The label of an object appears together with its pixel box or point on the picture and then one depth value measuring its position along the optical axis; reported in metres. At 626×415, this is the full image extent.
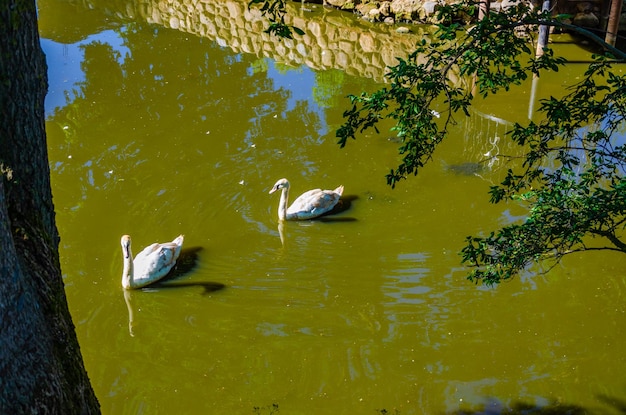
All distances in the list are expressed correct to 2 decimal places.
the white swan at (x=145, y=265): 6.86
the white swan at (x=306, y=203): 7.93
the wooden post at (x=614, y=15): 12.23
